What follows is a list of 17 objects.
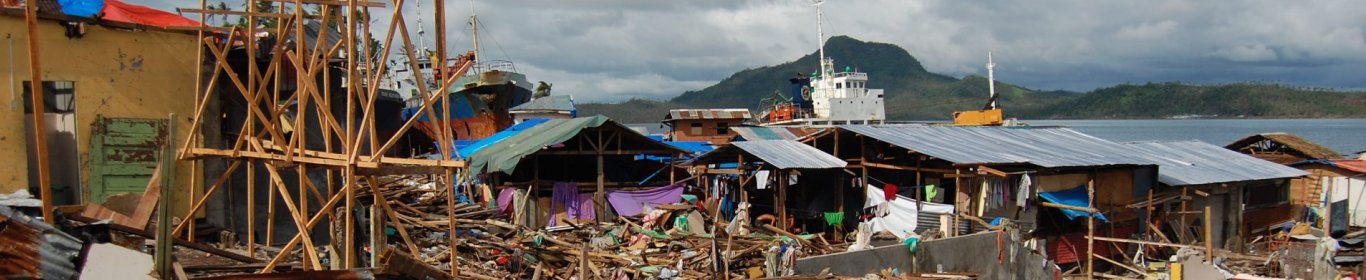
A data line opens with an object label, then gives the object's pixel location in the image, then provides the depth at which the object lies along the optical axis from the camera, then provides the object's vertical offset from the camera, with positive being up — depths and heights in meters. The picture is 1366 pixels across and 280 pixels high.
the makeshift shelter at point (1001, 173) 18.03 -1.36
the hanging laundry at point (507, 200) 20.05 -1.88
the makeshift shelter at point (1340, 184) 28.22 -2.44
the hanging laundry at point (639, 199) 20.45 -1.95
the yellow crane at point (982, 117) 46.76 -0.46
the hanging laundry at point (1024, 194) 18.03 -1.68
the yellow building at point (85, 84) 11.98 +0.44
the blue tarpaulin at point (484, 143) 25.55 -0.89
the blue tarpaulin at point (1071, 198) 19.06 -1.90
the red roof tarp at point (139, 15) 13.81 +1.54
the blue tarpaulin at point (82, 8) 12.45 +1.48
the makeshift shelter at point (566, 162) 19.81 -1.01
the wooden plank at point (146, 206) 11.51 -1.14
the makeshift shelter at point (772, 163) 18.05 -1.06
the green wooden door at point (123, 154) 12.55 -0.52
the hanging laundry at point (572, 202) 20.26 -1.96
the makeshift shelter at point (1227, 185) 22.70 -2.04
